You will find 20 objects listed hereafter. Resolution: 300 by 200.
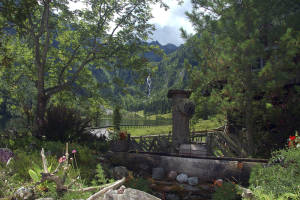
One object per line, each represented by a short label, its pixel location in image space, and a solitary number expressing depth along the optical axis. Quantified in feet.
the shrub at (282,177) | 10.75
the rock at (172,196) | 21.42
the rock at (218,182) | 21.35
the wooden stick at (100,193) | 7.01
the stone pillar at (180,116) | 28.09
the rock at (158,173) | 24.30
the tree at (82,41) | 38.06
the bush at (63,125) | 28.81
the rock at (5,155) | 15.62
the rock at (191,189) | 21.94
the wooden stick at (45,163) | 8.62
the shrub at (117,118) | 86.53
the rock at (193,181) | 22.79
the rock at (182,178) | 23.25
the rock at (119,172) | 22.15
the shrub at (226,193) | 18.10
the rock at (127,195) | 6.60
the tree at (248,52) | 28.22
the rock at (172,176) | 24.00
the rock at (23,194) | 8.83
